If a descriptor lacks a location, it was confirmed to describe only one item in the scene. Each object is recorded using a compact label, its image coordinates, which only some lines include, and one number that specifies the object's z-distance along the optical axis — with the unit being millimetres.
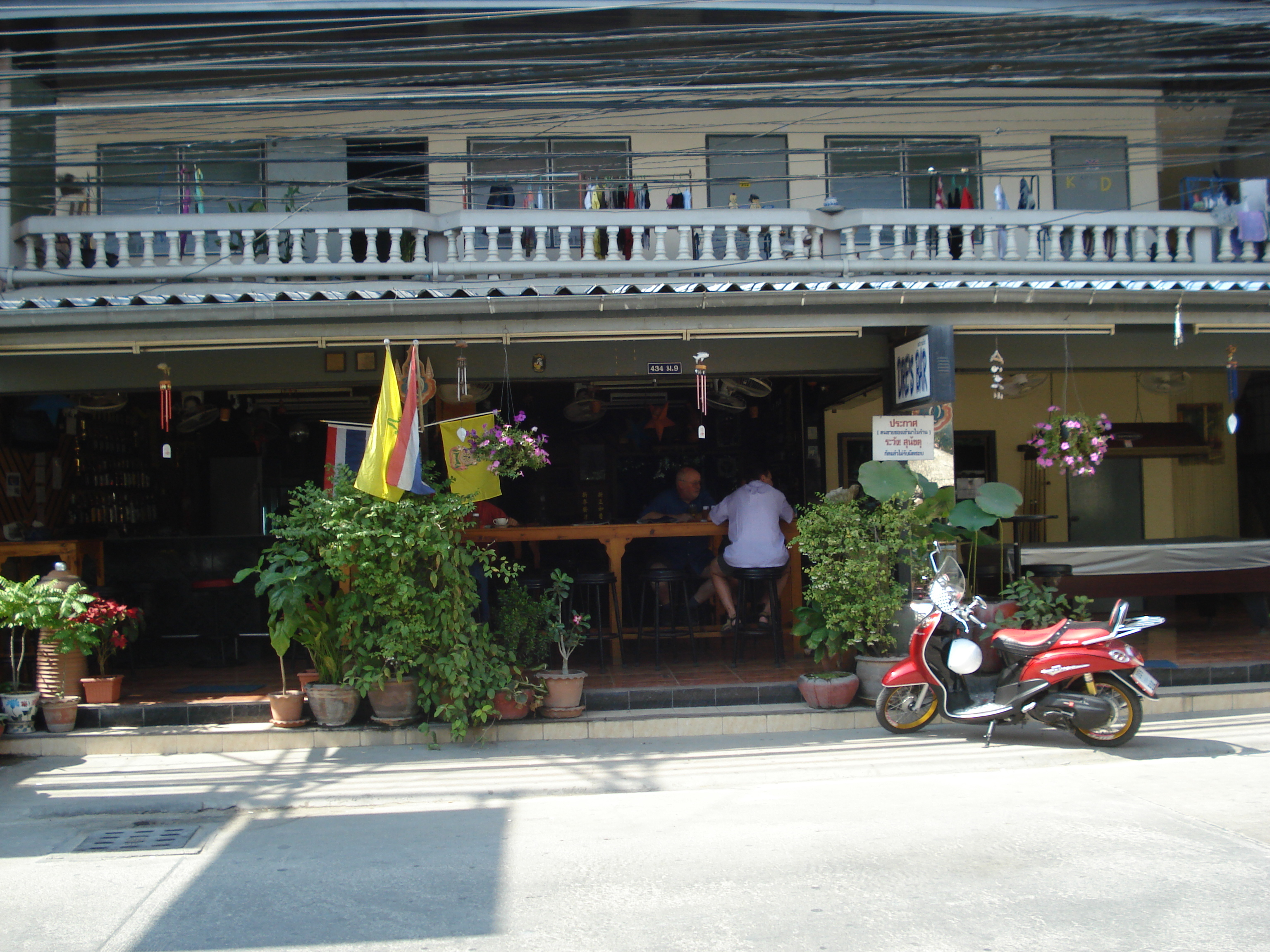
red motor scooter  6398
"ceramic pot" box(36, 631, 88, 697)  7285
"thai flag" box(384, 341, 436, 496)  6793
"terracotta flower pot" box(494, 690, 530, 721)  7180
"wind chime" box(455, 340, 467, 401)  7980
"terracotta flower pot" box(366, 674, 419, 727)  7145
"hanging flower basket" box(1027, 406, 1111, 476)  8148
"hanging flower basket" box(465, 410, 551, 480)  7594
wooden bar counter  8836
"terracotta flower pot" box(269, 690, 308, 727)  7227
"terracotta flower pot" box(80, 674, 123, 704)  7418
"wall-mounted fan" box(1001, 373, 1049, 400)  9883
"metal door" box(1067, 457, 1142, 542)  12875
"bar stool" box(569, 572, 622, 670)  8508
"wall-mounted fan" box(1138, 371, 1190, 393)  11297
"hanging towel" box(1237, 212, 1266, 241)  9562
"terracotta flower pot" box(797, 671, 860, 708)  7414
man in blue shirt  9891
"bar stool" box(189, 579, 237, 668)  9555
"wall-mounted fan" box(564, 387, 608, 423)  10961
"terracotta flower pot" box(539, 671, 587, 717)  7297
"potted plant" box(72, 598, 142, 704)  7258
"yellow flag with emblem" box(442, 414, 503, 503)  7633
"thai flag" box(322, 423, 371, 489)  8211
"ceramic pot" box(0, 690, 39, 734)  7094
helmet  6801
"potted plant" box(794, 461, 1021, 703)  7410
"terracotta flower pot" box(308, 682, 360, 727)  7223
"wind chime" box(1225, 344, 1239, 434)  8727
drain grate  5023
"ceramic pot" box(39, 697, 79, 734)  7184
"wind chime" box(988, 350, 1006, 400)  8141
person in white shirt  8773
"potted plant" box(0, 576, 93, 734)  6949
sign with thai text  7840
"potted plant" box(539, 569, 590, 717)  7301
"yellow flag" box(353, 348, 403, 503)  6750
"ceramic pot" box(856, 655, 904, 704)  7488
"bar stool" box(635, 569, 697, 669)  8602
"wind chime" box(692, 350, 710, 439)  7914
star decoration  11938
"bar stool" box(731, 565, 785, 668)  8633
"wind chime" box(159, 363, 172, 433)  7840
